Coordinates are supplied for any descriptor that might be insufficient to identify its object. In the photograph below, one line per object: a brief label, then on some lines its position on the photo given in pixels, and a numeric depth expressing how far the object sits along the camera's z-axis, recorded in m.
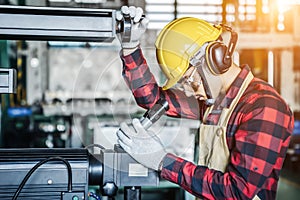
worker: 2.23
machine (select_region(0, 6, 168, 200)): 1.87
